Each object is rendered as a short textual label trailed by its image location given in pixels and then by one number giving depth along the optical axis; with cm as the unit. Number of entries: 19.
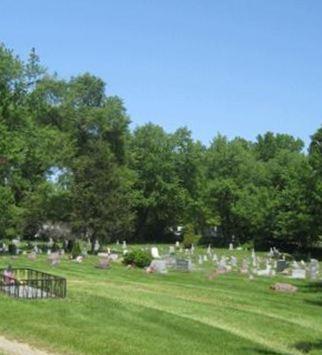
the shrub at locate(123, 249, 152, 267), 3800
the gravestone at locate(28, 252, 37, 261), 4184
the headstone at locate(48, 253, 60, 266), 3645
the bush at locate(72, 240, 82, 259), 4411
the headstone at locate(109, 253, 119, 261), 4362
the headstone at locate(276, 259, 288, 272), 3958
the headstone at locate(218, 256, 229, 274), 3708
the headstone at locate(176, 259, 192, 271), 3784
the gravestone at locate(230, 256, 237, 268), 4263
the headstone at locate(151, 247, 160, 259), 4639
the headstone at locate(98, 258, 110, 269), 3625
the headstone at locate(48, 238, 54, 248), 5981
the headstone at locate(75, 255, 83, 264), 4045
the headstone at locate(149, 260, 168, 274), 3494
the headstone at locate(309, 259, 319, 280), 3557
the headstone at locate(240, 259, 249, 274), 3740
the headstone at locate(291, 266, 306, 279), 3644
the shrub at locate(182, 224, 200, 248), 7556
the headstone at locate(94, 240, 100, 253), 5609
